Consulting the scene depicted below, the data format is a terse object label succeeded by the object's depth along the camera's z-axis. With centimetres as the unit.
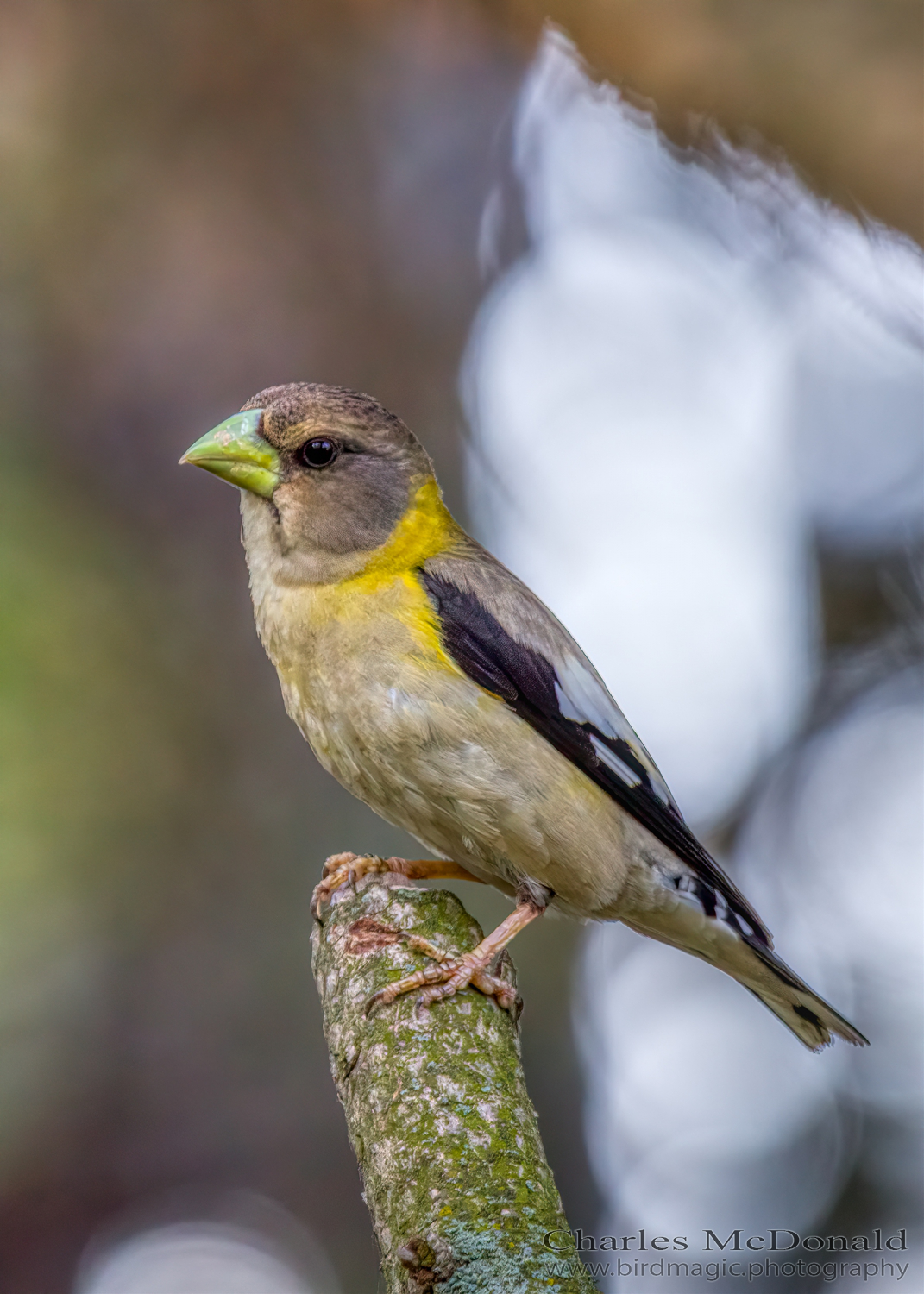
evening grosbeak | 746
